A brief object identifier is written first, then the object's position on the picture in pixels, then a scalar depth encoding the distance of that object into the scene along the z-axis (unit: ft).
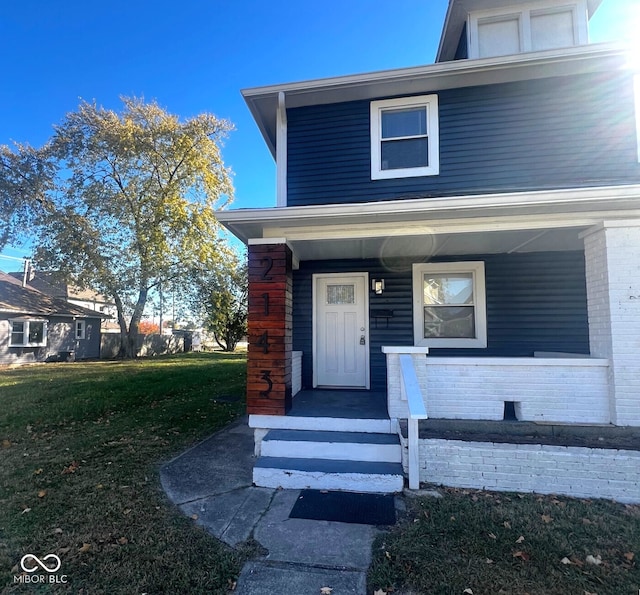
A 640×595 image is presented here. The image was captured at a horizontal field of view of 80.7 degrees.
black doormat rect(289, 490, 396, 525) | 10.19
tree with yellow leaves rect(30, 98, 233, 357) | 59.52
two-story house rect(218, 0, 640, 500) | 12.95
